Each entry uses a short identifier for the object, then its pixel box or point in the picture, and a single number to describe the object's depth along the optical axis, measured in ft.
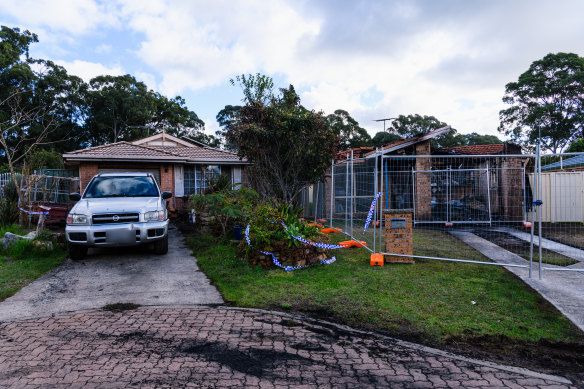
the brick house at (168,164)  46.37
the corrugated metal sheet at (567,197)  33.12
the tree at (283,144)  32.60
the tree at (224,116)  147.37
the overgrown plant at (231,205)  27.23
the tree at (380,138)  122.13
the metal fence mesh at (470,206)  27.66
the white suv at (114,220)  22.30
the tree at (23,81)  82.33
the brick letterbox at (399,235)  22.27
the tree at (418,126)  140.05
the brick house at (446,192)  32.09
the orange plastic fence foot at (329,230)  34.14
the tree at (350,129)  118.11
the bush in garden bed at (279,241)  21.77
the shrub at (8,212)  34.70
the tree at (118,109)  100.32
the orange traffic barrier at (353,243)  27.34
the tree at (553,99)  93.81
